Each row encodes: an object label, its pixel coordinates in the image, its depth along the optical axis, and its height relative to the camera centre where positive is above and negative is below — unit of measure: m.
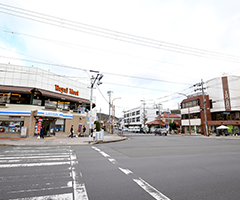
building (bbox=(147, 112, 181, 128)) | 71.22 +4.00
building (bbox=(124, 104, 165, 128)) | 87.09 +6.98
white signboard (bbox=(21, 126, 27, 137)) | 21.23 -0.55
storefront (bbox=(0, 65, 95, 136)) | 21.95 +3.85
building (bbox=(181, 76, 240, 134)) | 42.22 +6.07
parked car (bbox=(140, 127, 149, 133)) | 51.25 -1.01
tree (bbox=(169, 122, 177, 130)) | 63.12 +0.70
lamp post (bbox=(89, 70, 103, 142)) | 18.52 +5.71
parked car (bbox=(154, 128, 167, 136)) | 37.51 -1.22
